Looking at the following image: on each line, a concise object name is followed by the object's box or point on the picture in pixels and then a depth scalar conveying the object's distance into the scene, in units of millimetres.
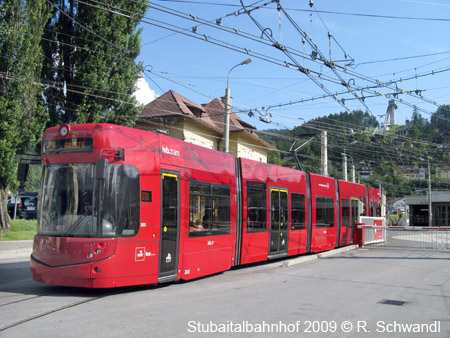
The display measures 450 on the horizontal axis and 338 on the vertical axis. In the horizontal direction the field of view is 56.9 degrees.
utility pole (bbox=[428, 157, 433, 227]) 52041
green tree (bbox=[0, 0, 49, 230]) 18531
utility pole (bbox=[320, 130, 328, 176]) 29050
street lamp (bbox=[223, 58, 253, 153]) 20156
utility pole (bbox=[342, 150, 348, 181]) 35266
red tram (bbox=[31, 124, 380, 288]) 8047
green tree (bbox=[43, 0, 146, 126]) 21750
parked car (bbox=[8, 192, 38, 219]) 31219
